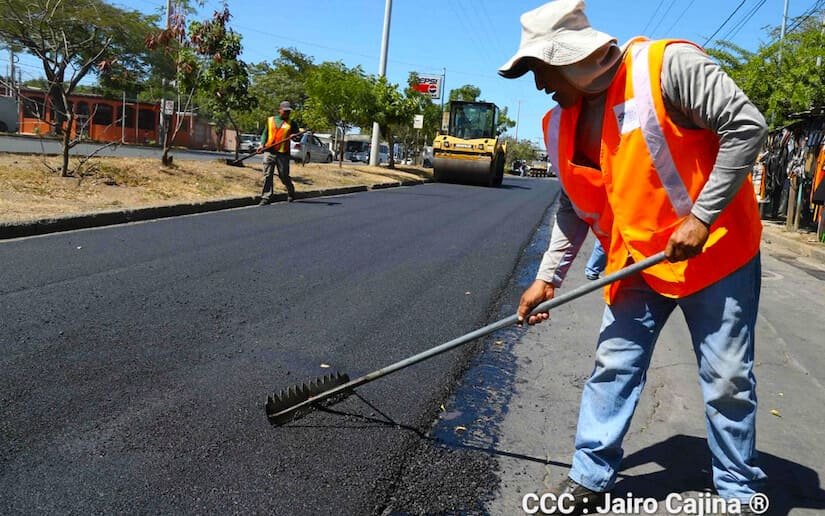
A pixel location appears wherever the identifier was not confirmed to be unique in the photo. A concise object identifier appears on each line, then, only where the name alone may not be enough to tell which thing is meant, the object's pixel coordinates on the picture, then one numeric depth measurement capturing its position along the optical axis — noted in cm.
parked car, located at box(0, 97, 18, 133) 3703
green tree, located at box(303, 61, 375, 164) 2452
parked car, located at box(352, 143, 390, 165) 5304
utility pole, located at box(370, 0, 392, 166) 2734
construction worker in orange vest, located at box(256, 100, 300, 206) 1203
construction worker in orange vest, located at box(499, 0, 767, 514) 213
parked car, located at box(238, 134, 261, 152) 3954
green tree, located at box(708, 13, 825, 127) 1252
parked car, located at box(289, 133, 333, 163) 2647
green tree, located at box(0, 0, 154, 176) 1055
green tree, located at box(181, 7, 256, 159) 1412
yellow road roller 2414
